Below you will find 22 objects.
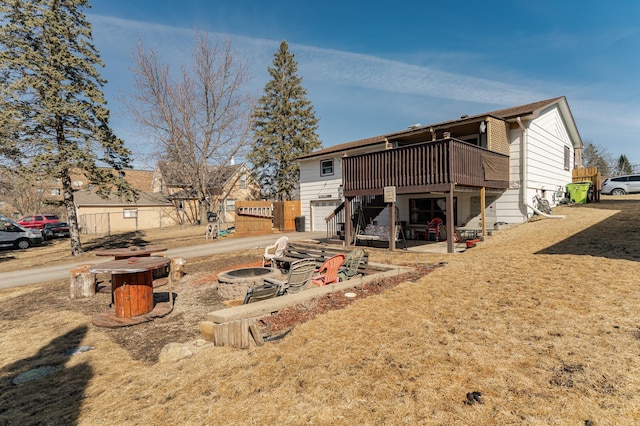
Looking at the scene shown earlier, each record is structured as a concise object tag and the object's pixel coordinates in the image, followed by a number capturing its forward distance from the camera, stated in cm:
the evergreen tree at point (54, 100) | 1440
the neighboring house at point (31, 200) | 3769
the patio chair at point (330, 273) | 749
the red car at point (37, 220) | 2618
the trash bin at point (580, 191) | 1845
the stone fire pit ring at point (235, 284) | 732
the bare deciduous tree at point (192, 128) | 2527
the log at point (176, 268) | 985
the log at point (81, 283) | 816
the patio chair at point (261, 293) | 560
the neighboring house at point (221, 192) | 3303
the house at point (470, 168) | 1095
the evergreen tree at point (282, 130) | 3425
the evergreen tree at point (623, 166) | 4778
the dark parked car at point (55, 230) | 2448
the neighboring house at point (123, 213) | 2969
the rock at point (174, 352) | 427
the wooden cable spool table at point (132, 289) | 619
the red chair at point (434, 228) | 1457
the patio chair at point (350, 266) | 814
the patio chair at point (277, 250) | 1099
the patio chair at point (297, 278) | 664
